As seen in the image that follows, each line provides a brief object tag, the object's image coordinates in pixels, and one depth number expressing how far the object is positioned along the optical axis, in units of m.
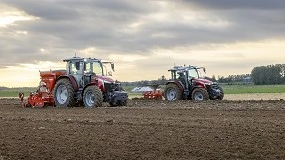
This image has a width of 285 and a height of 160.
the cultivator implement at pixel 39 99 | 27.41
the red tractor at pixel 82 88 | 25.66
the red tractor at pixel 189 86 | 31.72
